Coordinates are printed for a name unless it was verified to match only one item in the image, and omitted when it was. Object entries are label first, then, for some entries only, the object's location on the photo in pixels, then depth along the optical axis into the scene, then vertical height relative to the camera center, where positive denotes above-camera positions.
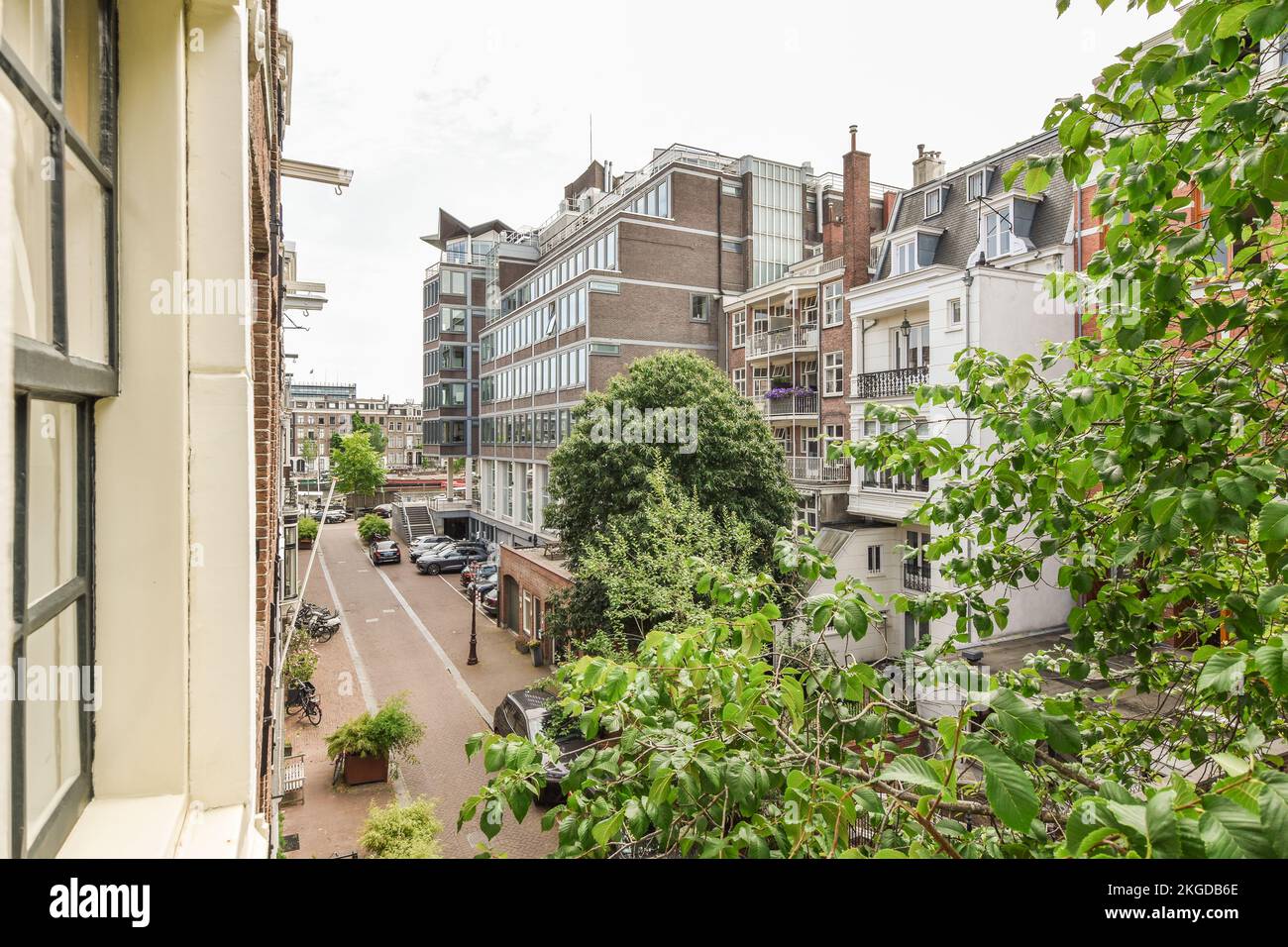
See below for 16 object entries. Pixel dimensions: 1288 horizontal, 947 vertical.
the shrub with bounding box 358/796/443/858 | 8.17 -4.73
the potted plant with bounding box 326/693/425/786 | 12.36 -5.12
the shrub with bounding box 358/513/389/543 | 44.41 -3.94
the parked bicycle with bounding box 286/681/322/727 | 16.09 -5.72
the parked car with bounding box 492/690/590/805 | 11.63 -5.10
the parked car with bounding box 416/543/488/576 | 35.16 -4.82
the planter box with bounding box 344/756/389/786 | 12.61 -5.78
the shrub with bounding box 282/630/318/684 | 15.22 -4.60
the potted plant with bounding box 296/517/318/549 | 40.25 -3.66
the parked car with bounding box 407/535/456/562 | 37.70 -4.42
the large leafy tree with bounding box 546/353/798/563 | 16.02 +0.23
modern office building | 28.52 +8.59
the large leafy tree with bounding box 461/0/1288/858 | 1.89 -0.53
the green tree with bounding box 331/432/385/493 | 51.84 +0.43
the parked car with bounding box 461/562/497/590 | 30.73 -4.87
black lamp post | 20.53 -5.61
